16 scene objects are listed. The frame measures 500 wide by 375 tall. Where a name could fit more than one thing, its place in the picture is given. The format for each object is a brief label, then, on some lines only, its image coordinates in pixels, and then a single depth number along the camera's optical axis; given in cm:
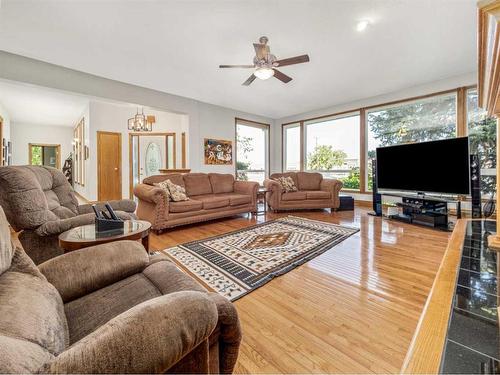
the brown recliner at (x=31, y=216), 163
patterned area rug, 195
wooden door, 616
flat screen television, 324
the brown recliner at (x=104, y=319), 52
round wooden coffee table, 154
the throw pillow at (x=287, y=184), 498
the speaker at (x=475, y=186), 322
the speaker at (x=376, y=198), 442
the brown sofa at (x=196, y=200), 335
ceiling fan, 276
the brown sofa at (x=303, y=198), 481
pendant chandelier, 575
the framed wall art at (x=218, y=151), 596
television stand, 348
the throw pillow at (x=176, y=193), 363
